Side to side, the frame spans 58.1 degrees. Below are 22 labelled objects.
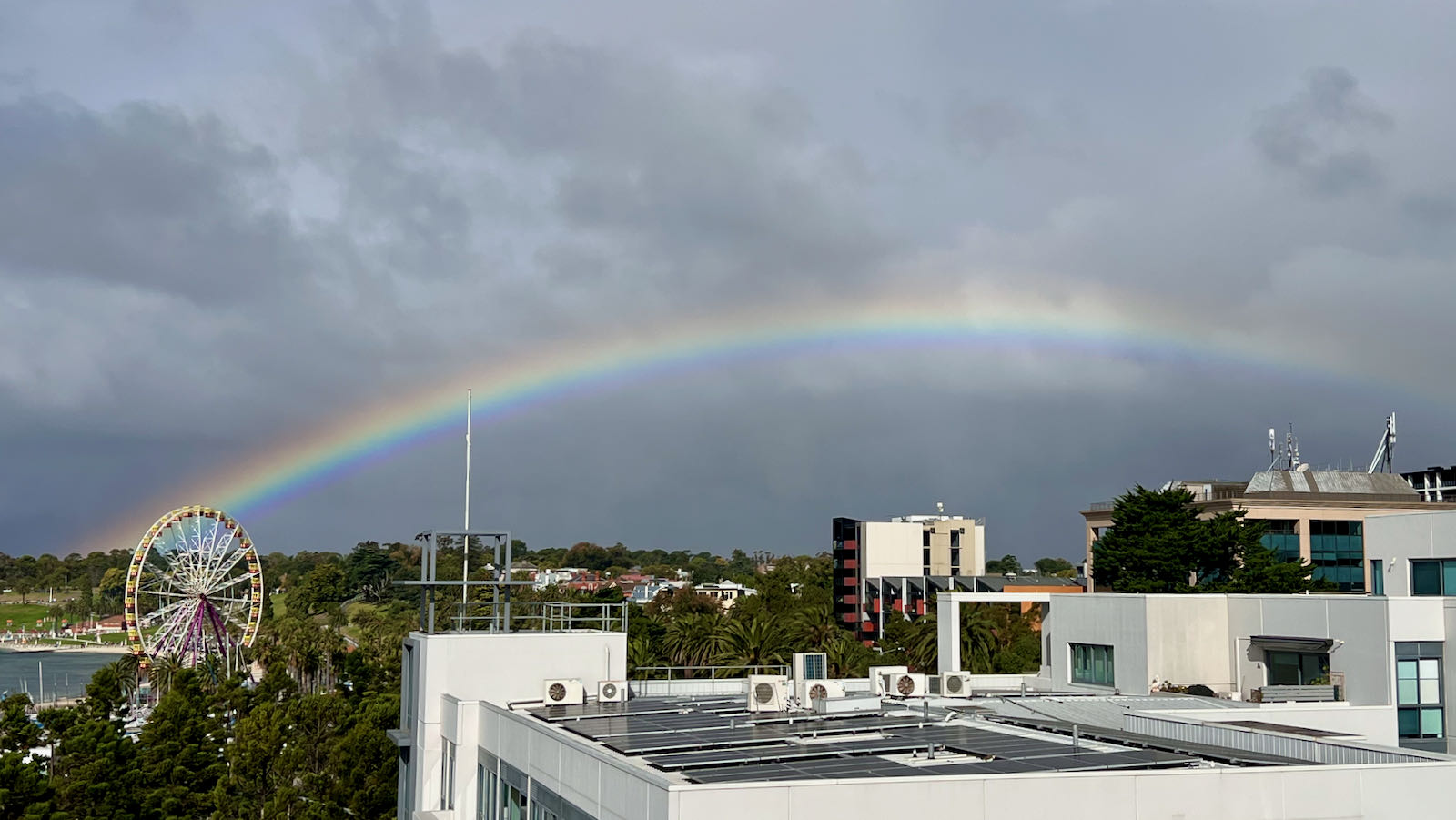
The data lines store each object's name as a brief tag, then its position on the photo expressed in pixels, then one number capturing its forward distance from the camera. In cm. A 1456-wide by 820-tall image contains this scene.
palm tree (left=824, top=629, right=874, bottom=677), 8431
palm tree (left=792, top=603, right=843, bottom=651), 8683
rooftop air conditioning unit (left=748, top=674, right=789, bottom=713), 2827
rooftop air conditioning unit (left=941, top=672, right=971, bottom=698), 3609
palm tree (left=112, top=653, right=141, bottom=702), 12128
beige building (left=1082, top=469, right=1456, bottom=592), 11625
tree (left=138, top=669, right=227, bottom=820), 6206
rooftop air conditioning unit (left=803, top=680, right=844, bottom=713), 2903
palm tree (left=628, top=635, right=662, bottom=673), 7775
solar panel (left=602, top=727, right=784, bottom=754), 2224
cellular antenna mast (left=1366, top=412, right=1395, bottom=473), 13688
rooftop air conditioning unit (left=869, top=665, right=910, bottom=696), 3353
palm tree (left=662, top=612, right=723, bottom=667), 8031
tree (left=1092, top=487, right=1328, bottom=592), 10150
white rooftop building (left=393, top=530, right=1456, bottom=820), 1670
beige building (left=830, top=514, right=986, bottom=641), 16812
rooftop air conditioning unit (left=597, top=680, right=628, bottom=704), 3189
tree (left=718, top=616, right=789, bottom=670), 7931
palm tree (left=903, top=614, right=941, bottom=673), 8831
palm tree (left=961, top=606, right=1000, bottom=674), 8275
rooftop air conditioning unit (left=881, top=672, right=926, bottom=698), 3344
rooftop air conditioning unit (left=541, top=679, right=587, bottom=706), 3106
